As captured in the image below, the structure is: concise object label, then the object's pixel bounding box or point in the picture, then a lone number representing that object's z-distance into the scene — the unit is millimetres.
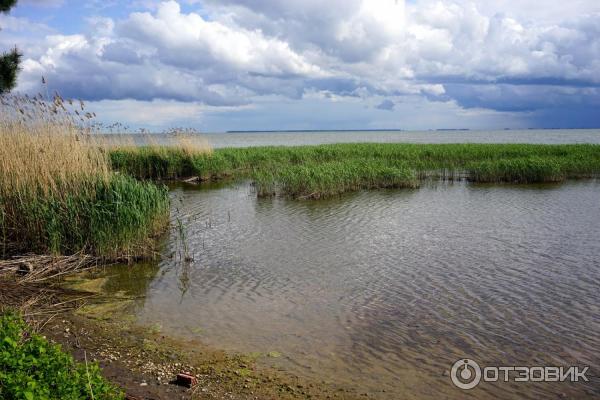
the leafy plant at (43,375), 3191
